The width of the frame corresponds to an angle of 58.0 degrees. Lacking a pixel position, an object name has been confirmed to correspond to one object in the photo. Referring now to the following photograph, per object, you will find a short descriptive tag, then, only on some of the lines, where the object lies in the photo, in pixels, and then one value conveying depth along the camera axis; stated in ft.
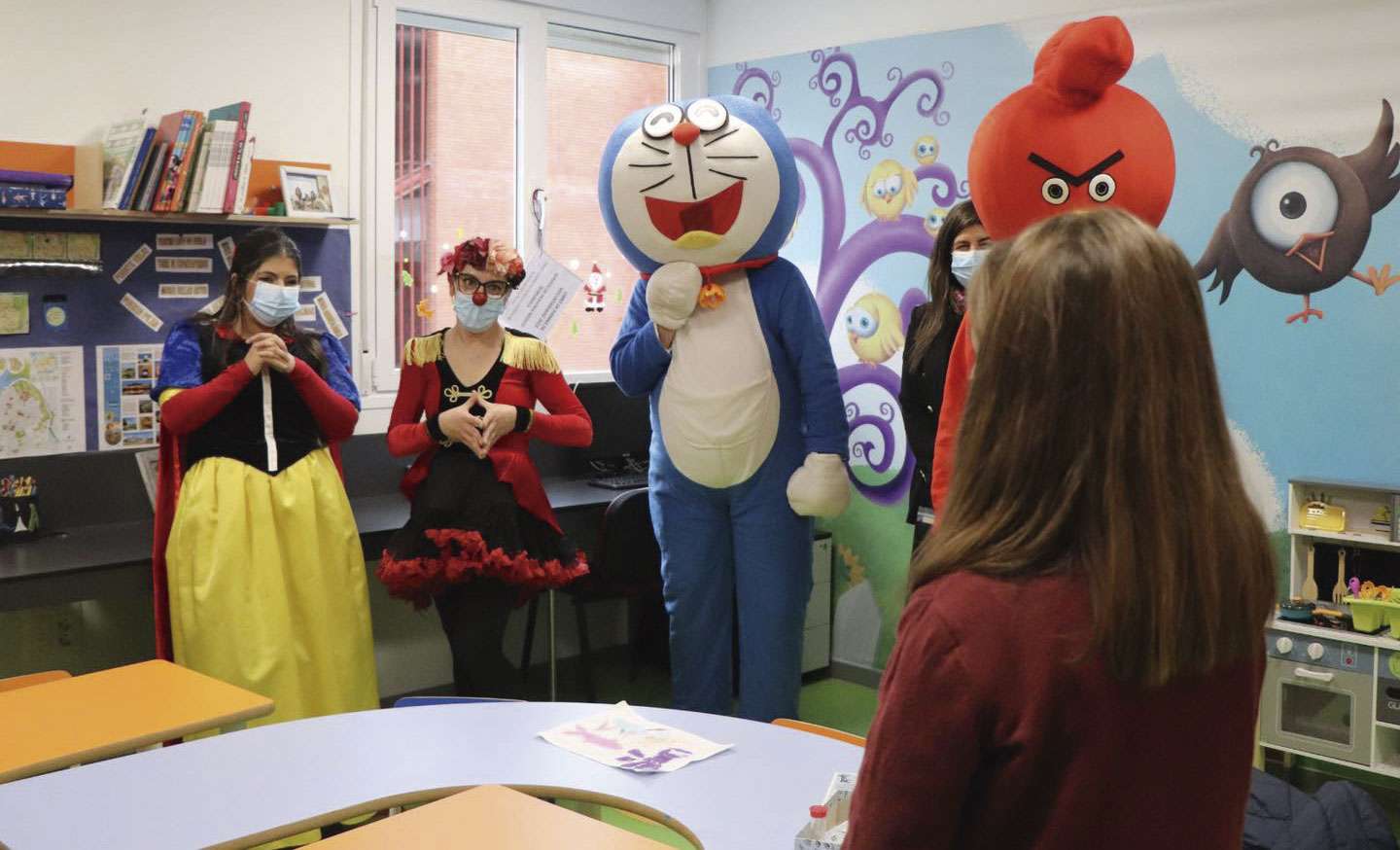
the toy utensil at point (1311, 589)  10.88
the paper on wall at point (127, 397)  11.16
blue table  5.22
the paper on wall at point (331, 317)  12.46
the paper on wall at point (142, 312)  11.20
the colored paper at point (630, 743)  5.94
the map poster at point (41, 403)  10.58
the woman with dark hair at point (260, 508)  9.43
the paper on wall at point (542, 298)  10.87
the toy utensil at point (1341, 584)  10.69
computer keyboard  13.70
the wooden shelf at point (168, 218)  10.32
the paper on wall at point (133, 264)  11.11
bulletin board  10.62
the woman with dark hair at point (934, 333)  9.95
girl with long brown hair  2.83
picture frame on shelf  11.78
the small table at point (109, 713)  6.23
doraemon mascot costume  10.25
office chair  12.32
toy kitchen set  10.09
